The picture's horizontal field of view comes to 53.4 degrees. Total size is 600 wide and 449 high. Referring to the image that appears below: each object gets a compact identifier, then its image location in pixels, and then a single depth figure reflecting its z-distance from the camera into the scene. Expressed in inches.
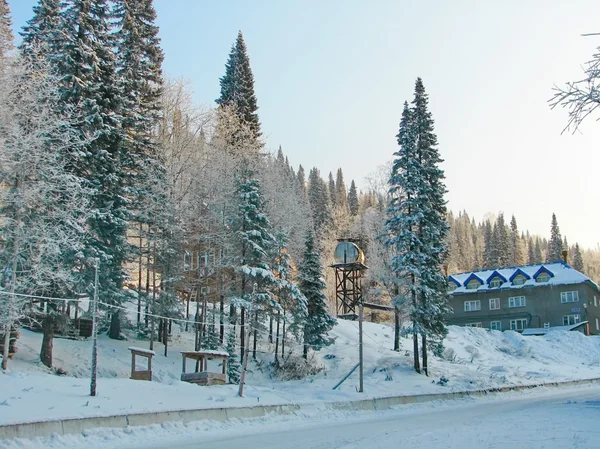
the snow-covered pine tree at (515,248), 4276.6
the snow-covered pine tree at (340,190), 5447.8
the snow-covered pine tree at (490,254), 3944.4
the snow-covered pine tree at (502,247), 3912.4
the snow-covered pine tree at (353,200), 5268.7
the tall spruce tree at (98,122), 1181.7
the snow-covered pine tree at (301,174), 5999.5
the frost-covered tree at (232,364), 1277.1
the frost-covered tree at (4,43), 1106.1
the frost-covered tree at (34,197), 962.1
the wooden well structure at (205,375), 1043.9
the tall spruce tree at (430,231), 1437.0
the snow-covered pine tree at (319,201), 3938.7
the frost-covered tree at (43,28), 1171.1
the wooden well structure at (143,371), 984.3
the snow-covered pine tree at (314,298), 1530.5
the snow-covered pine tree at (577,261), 4530.0
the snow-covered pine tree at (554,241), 4028.1
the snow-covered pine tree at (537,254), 5275.6
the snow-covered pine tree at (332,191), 5378.9
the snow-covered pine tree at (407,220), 1444.4
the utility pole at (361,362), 1167.0
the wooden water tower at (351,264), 2145.7
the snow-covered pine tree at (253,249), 1389.0
